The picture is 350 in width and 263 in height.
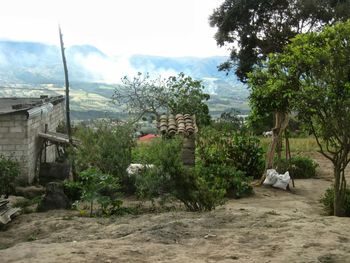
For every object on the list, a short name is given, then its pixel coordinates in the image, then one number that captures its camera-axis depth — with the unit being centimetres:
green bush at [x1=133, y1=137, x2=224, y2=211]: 815
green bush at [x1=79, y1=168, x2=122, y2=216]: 864
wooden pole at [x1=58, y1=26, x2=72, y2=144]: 1378
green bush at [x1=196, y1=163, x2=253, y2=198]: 1114
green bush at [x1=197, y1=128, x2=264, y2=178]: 1292
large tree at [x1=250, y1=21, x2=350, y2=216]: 696
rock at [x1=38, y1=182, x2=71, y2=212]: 994
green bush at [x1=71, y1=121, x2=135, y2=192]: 1114
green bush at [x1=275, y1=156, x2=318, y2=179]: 1457
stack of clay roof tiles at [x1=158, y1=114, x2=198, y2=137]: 1370
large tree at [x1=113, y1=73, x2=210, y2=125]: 1994
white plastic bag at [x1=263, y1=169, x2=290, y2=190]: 1235
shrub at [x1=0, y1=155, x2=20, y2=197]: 1155
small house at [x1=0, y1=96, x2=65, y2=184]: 1409
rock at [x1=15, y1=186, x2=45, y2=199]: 1268
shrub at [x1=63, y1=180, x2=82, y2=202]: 1112
